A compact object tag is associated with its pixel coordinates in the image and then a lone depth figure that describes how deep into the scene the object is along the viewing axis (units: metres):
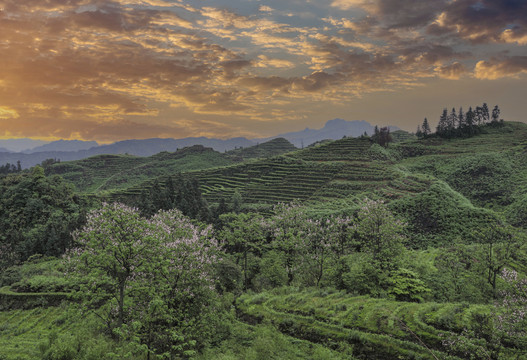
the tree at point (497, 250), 35.50
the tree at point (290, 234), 40.34
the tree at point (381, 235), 29.09
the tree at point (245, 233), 39.86
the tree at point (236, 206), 87.18
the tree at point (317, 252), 37.91
